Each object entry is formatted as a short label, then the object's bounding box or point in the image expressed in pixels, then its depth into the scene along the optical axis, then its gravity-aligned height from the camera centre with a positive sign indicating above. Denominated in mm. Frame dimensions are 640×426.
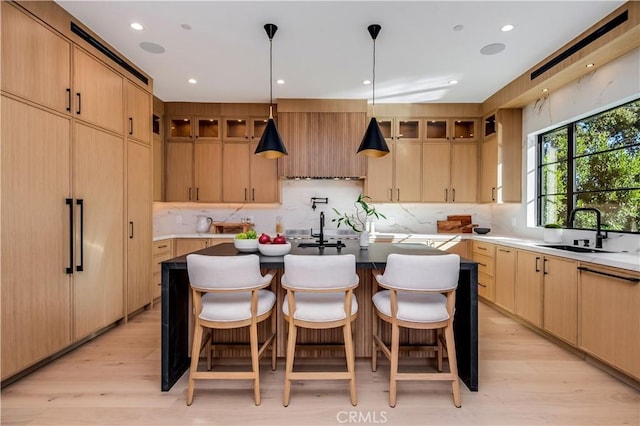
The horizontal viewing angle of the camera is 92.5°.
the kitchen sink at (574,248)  2820 -357
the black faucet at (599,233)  2815 -197
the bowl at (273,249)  2225 -281
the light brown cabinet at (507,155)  4191 +780
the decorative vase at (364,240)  2739 -260
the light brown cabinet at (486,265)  3945 -712
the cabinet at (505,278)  3523 -785
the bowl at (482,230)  4438 -268
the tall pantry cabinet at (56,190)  2100 +158
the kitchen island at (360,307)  2090 -718
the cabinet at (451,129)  4746 +1294
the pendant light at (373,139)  2703 +654
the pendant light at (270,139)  2693 +636
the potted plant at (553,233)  3340 -232
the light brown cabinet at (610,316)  2123 -775
